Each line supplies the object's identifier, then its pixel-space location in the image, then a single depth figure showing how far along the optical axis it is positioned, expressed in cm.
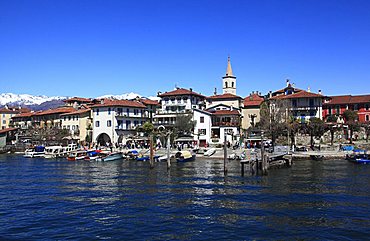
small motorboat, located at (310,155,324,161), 5855
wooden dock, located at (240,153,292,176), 4256
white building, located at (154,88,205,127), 8625
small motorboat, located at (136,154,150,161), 6490
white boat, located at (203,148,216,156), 6828
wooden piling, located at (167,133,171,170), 4941
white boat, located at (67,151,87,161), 6950
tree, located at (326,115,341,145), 6994
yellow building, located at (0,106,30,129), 12795
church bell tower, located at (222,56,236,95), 10131
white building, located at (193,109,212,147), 8088
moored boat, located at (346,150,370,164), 5269
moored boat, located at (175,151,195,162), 6038
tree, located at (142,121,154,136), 8184
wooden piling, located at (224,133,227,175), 4282
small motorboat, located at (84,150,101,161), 6791
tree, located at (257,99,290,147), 7219
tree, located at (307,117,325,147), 7038
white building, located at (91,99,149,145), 8594
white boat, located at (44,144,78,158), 7675
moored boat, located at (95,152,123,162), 6512
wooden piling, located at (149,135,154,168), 5142
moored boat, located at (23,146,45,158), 7896
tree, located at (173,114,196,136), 7931
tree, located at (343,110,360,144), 7182
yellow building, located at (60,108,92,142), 9262
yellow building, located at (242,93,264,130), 8575
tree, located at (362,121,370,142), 7175
